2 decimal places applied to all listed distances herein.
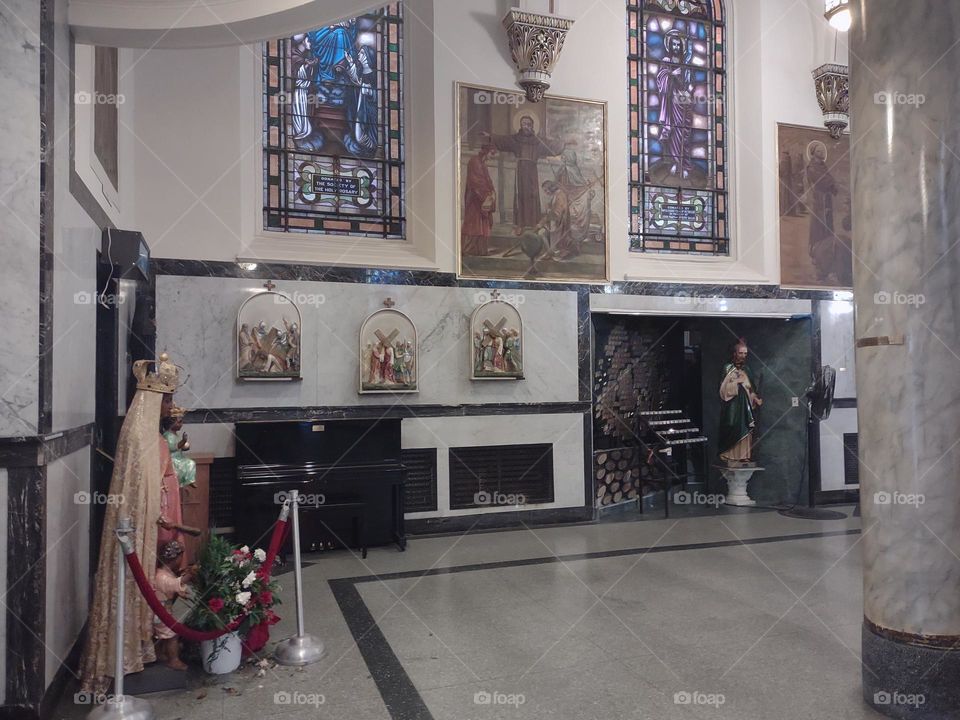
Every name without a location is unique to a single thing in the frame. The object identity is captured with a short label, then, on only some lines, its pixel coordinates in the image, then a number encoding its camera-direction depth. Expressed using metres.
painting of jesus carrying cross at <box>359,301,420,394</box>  7.98
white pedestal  10.00
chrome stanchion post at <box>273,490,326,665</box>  4.29
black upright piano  6.75
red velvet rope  3.44
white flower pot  4.12
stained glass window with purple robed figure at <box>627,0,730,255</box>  9.97
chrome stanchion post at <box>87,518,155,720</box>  3.35
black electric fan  9.40
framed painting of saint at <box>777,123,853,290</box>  10.02
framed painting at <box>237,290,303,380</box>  7.53
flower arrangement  4.07
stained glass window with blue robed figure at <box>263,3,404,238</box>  8.35
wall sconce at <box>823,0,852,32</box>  7.87
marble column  3.44
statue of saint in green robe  9.96
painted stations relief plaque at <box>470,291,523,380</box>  8.37
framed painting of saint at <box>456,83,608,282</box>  8.55
